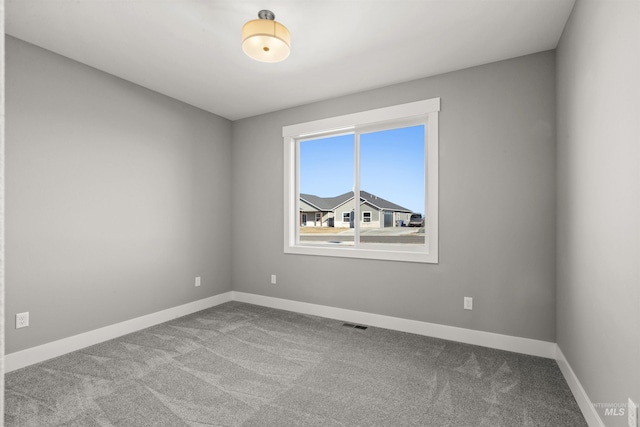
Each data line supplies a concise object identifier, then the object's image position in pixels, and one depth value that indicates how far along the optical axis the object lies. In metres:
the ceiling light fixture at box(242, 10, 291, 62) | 2.10
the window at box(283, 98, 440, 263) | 3.27
